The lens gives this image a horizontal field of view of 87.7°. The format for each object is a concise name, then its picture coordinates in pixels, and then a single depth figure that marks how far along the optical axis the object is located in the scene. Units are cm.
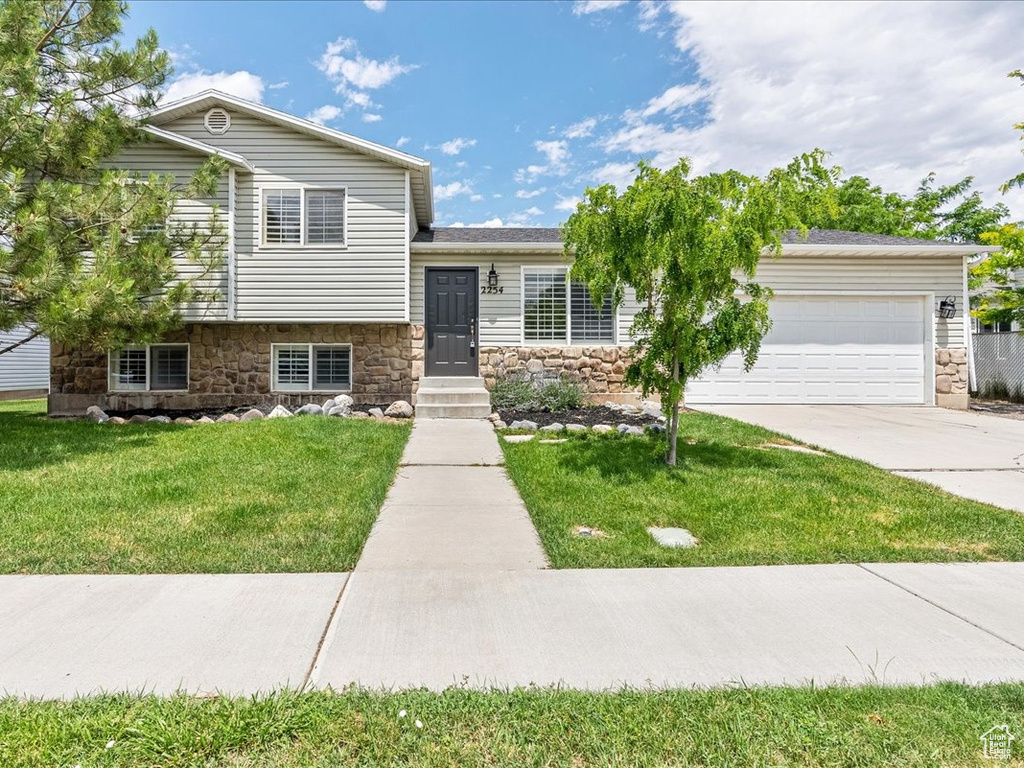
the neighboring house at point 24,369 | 1573
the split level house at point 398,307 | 960
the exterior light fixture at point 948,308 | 1090
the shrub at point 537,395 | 955
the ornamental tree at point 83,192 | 614
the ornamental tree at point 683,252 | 482
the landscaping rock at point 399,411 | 924
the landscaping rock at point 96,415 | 894
